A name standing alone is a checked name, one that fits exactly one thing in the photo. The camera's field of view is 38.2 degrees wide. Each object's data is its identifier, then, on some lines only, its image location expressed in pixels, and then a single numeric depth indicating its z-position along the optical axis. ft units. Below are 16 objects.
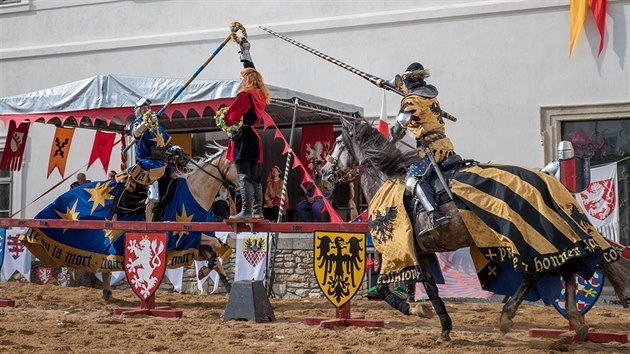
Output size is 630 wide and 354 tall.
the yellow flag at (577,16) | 46.09
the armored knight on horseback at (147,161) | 36.22
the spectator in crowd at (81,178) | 52.15
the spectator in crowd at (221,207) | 47.51
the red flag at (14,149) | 52.08
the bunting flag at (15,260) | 49.55
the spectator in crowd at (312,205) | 47.19
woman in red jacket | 30.83
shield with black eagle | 28.78
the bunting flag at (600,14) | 45.60
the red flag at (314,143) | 51.31
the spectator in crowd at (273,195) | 49.67
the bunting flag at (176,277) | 45.70
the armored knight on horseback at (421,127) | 25.72
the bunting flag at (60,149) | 53.88
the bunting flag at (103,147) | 53.57
